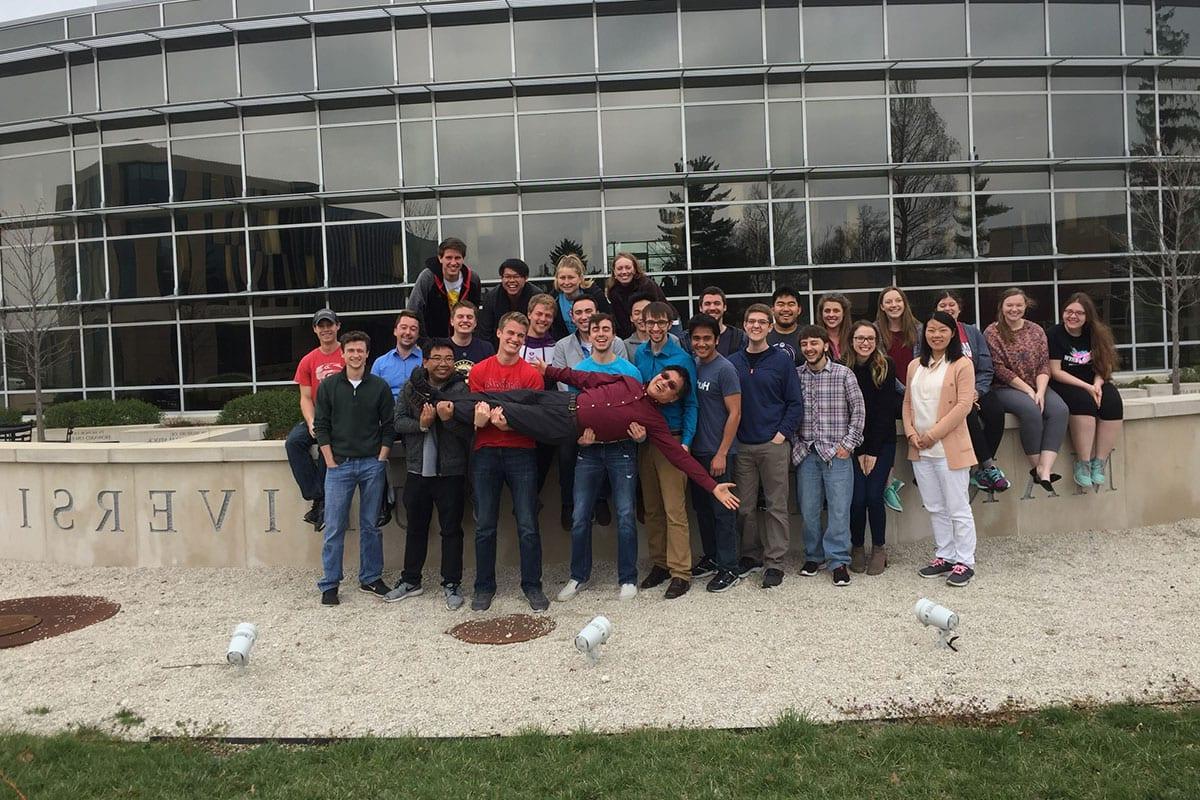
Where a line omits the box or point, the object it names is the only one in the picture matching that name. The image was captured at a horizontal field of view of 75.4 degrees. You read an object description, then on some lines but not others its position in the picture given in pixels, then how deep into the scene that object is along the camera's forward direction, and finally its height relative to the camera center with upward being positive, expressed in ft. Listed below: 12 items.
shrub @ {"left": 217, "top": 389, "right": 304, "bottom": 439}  46.35 -1.34
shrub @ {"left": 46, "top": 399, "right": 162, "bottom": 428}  51.69 -1.29
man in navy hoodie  19.02 -1.42
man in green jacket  18.94 -1.45
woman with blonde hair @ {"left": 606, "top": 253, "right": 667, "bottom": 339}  21.42 +2.37
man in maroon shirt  17.61 -0.87
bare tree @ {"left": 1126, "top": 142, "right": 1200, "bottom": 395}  55.06 +8.53
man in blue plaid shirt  19.02 -1.90
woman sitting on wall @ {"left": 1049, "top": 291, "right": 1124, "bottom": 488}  21.43 -0.70
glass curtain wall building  56.24 +16.42
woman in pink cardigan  18.63 -1.95
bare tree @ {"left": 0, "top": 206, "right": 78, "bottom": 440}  59.62 +8.41
